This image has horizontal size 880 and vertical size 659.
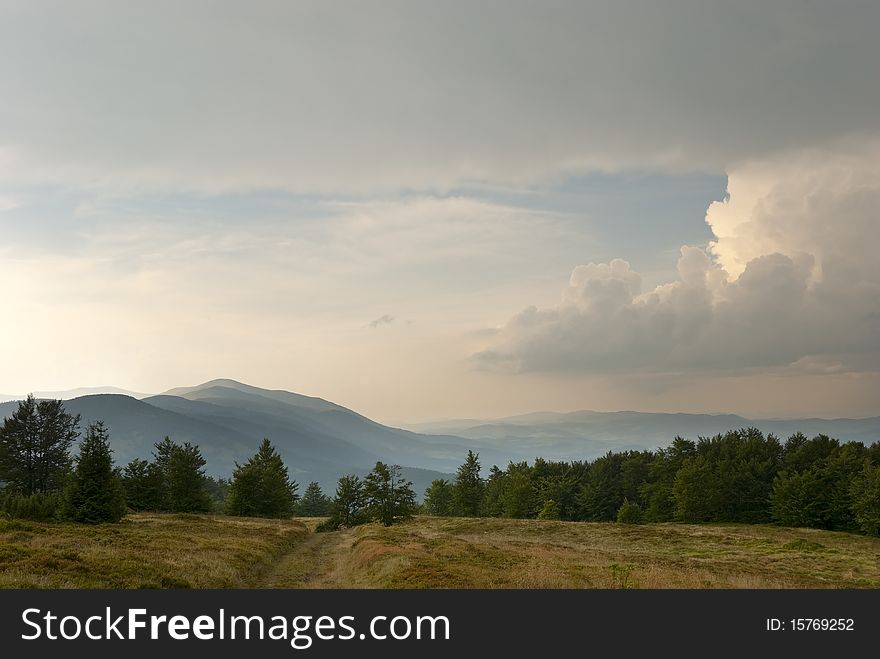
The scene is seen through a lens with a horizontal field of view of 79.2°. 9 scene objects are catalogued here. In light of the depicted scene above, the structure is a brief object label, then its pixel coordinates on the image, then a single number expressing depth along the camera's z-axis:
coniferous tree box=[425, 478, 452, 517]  121.25
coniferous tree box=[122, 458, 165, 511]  69.81
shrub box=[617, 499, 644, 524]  95.81
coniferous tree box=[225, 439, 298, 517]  76.25
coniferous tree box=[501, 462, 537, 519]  107.81
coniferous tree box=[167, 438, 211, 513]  73.19
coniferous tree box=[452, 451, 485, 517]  106.06
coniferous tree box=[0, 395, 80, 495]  62.47
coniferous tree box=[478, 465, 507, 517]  120.46
